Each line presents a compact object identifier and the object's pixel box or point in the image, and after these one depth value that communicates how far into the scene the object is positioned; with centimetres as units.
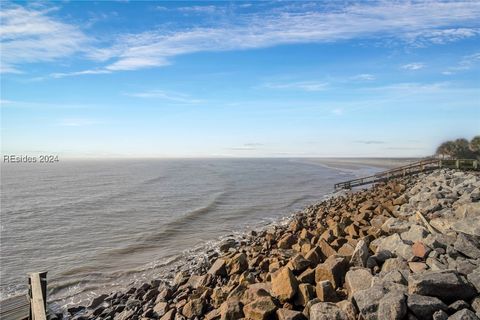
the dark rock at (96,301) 1015
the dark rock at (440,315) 449
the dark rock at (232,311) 611
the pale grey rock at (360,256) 656
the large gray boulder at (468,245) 617
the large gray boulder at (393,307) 455
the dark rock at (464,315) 436
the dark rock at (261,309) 575
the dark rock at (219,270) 960
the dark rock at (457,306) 465
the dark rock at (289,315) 542
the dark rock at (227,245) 1424
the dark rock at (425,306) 460
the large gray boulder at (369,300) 468
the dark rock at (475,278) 505
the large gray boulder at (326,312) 487
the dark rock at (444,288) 490
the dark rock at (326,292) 576
